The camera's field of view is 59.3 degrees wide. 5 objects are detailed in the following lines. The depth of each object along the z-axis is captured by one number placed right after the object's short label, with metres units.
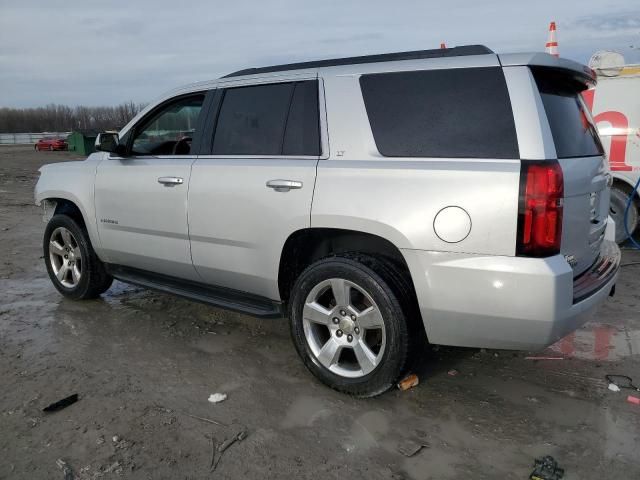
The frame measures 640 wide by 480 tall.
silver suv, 2.82
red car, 38.06
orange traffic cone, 7.19
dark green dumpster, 29.86
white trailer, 6.98
